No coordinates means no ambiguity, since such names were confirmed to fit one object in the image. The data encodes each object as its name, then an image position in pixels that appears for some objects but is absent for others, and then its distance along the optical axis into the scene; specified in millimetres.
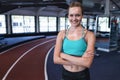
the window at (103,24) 7986
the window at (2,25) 9488
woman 1031
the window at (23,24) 10131
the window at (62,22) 12493
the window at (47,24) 11501
